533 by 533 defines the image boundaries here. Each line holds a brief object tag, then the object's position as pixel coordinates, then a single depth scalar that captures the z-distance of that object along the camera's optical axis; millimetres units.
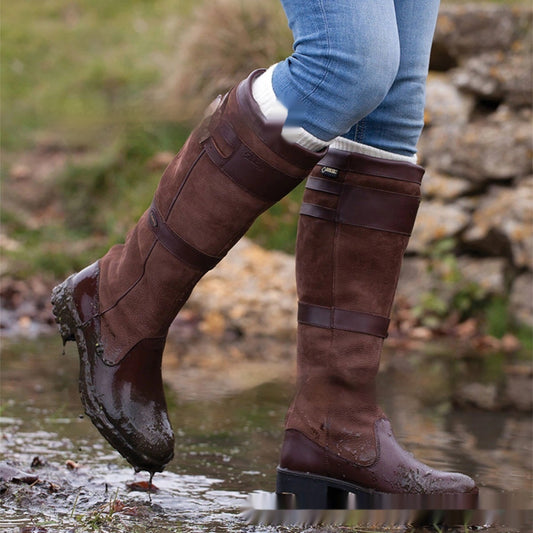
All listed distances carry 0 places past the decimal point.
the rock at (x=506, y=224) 10008
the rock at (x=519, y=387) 6961
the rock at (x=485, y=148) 10437
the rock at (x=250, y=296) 10055
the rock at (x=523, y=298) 9984
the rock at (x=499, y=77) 10594
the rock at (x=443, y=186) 10633
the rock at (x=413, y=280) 10570
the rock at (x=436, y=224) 10523
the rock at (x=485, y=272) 10234
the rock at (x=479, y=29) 10789
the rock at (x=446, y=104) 10766
